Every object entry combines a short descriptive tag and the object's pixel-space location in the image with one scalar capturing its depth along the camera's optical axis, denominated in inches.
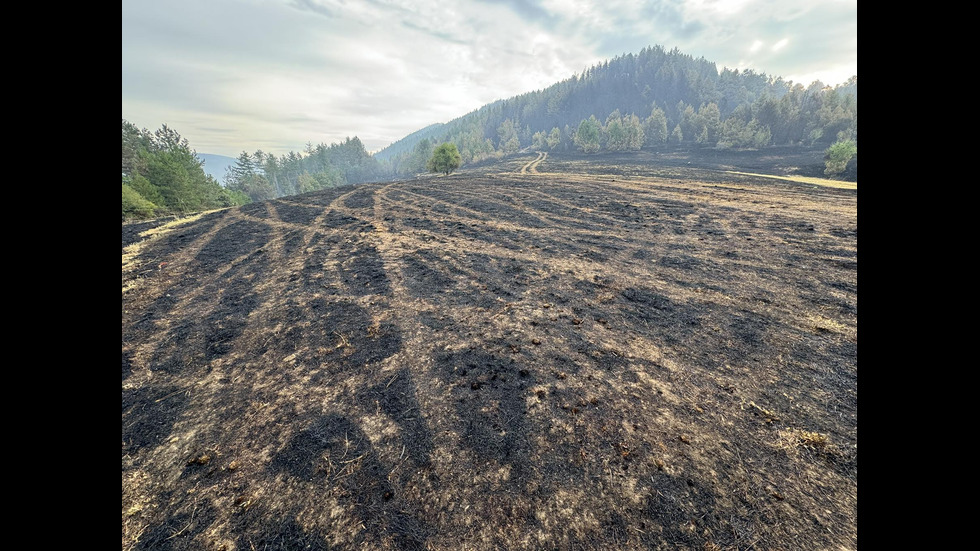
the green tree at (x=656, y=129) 4338.1
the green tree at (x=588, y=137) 3784.5
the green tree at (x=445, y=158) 2306.8
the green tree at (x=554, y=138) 4719.5
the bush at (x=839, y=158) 1692.9
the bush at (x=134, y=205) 869.5
